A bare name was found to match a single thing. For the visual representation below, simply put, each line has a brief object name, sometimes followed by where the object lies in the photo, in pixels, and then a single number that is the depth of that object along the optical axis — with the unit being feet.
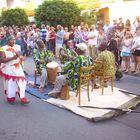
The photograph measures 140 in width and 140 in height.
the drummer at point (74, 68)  12.87
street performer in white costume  12.98
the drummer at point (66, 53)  15.77
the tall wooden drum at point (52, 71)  15.33
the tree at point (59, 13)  38.08
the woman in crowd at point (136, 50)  19.47
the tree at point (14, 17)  47.85
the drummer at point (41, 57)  15.58
